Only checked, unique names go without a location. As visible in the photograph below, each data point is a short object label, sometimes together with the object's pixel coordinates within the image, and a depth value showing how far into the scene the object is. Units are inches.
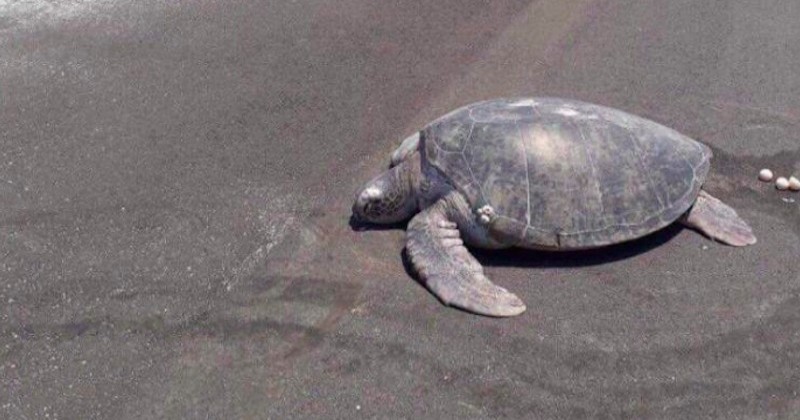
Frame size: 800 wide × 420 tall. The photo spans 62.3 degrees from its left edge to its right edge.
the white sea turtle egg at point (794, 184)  185.5
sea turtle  158.2
